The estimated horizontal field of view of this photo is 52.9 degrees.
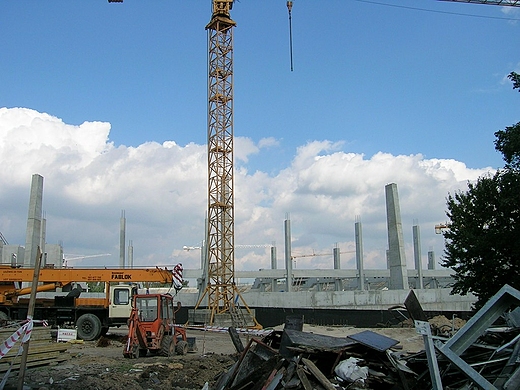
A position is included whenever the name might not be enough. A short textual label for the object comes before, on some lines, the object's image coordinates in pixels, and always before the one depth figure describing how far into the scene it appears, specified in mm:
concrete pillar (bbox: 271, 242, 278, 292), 61569
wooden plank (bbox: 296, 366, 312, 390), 7512
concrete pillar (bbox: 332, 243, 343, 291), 53656
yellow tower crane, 39719
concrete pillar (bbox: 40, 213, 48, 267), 48806
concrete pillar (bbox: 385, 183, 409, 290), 38906
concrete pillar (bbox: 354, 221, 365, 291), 46750
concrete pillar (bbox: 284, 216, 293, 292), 45531
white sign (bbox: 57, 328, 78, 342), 21406
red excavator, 17067
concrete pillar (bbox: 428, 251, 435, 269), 69188
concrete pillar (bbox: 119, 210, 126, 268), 50969
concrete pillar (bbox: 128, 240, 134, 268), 63969
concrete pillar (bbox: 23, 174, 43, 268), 36406
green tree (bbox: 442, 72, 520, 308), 21578
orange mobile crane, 23297
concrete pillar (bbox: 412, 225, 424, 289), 47075
